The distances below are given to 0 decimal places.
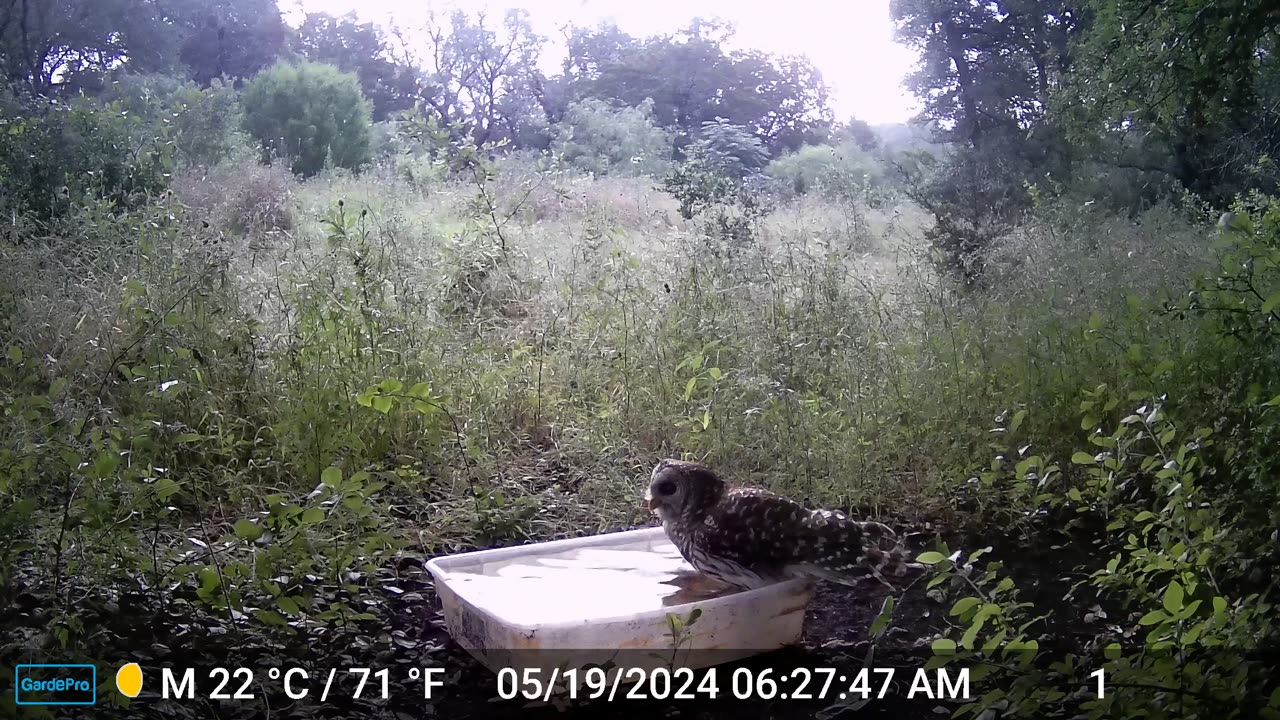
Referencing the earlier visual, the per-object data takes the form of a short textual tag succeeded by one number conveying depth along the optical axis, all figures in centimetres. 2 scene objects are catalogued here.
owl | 163
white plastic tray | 149
